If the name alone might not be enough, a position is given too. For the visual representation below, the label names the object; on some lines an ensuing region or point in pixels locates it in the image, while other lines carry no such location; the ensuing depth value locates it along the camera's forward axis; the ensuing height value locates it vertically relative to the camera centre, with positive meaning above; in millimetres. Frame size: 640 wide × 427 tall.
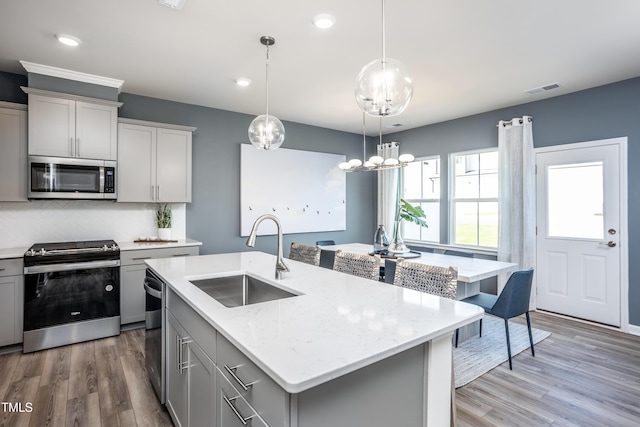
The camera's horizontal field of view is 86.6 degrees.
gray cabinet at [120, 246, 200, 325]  3654 -745
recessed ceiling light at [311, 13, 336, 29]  2488 +1461
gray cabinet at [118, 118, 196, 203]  3900 +643
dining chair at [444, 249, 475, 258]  4191 -489
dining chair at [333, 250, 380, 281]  2481 -380
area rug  2836 -1283
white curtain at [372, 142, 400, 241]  6254 +454
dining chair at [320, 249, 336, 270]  3777 -487
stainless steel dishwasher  2203 -788
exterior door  3895 -183
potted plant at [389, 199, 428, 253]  3861 -50
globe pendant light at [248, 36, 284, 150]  2803 +703
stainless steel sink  2205 -498
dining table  2988 -498
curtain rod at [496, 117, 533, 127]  4668 +1279
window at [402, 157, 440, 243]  5840 +403
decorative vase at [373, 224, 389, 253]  4023 -305
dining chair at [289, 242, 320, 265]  3098 -365
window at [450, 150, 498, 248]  5070 +255
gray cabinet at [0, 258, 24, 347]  3084 -784
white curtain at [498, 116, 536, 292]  4441 +293
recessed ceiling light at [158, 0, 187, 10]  2292 +1451
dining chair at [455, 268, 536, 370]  2840 -712
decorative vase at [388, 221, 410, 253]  3848 -351
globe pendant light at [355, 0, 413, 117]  1785 +689
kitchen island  1023 -457
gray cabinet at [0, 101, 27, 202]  3279 +617
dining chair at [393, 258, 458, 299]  2023 -396
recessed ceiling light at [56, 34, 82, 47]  2770 +1463
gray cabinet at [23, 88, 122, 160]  3320 +920
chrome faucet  1995 -181
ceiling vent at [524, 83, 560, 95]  3891 +1495
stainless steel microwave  3361 +384
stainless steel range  3170 -769
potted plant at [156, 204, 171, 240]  4230 -74
